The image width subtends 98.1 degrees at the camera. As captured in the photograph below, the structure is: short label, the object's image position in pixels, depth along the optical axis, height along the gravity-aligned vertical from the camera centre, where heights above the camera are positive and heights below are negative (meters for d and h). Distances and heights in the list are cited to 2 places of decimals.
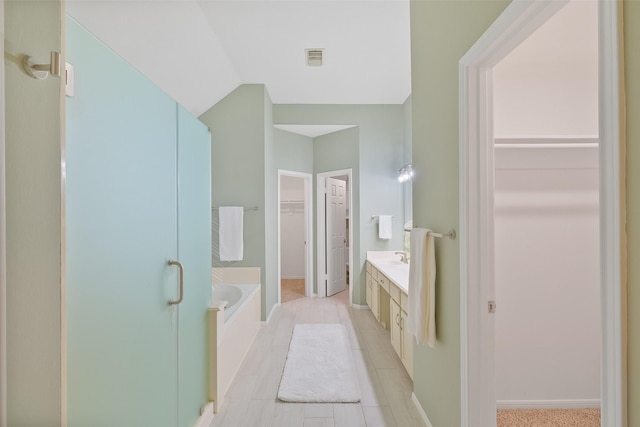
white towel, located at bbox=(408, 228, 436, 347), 1.52 -0.43
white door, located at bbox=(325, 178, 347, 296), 4.56 -0.36
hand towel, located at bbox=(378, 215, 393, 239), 3.91 -0.18
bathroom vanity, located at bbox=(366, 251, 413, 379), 2.24 -0.83
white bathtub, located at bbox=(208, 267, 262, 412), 1.81 -0.92
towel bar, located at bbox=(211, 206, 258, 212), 3.52 +0.08
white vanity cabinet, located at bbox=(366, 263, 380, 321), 3.33 -0.98
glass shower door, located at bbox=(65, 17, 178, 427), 0.78 -0.10
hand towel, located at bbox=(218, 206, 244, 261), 3.38 -0.24
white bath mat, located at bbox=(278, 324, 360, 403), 1.97 -1.28
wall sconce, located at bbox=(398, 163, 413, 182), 3.69 +0.56
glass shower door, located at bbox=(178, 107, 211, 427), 1.43 -0.23
